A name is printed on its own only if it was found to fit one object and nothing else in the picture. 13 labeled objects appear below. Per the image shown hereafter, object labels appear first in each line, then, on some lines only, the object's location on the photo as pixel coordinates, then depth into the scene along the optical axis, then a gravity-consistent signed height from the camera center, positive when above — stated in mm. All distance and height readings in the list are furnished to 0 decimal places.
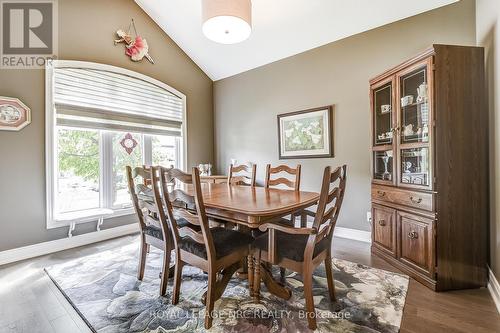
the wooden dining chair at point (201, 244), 1450 -531
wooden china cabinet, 1871 -65
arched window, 2801 +464
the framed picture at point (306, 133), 3207 +452
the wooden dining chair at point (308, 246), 1393 -531
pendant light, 1898 +1217
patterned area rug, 1495 -994
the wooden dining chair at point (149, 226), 1788 -496
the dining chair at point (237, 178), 2699 -106
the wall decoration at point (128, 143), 3443 +341
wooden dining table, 1421 -262
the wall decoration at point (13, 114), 2434 +552
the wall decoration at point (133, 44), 3289 +1740
